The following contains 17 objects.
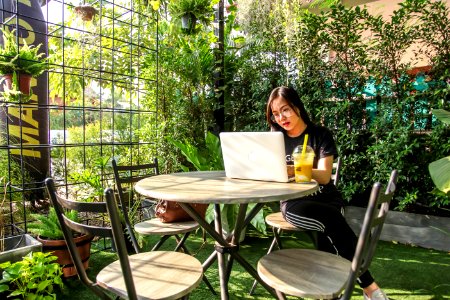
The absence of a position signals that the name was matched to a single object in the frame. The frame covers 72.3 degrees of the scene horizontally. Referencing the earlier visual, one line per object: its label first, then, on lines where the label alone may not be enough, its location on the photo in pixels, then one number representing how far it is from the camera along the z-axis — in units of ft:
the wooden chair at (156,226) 6.23
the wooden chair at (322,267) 3.44
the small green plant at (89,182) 9.01
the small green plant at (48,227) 7.68
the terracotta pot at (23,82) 7.43
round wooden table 4.21
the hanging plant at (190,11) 11.25
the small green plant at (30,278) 5.89
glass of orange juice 5.40
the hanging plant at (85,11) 10.28
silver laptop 4.99
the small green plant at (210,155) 10.22
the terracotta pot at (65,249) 7.50
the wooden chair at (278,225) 6.35
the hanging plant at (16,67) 7.28
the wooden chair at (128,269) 3.32
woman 5.34
